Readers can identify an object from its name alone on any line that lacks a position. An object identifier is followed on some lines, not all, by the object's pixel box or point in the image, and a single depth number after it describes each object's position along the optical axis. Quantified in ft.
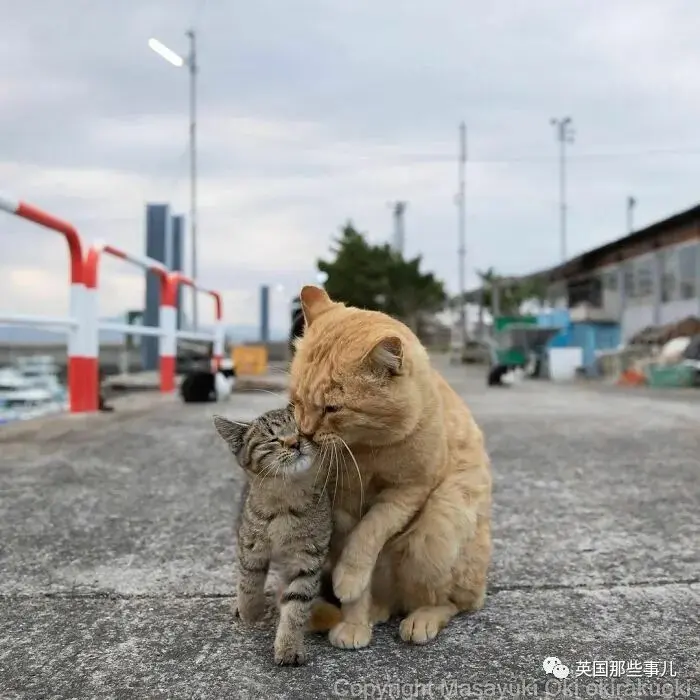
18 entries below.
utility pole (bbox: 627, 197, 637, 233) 79.97
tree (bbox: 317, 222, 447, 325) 92.12
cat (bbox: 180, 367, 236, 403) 20.94
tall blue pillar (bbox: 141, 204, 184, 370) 25.73
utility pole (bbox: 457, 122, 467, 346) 70.59
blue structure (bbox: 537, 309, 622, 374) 43.14
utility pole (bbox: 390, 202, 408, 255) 98.84
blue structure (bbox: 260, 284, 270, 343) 60.85
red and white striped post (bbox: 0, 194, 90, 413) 14.84
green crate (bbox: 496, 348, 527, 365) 40.93
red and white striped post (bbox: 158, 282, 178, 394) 22.59
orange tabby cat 4.65
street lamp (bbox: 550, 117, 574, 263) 67.46
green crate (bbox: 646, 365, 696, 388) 29.81
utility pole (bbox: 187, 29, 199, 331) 42.40
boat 44.37
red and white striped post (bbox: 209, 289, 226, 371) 29.38
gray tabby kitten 4.65
